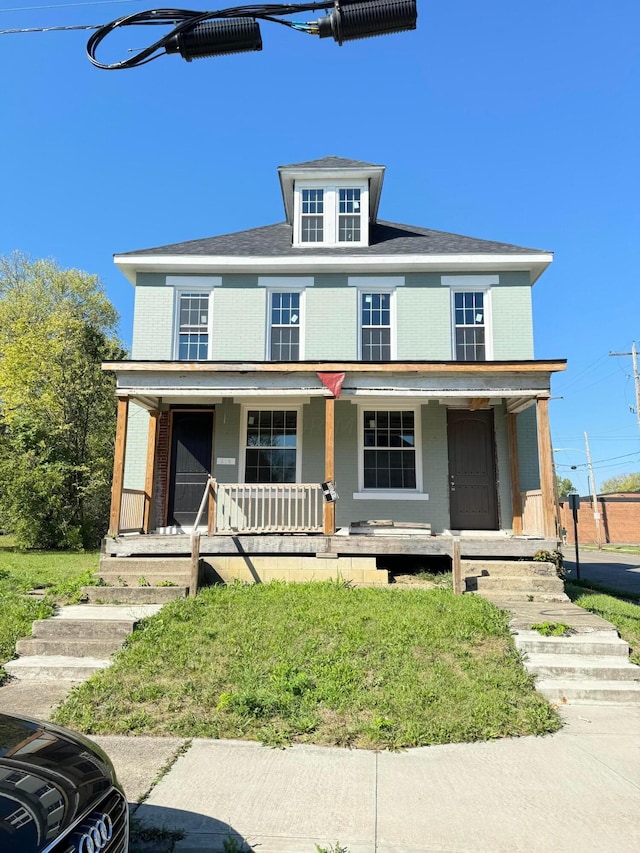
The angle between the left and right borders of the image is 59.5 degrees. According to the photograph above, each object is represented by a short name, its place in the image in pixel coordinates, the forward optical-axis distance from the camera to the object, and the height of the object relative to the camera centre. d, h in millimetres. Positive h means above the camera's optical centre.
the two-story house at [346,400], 11391 +2451
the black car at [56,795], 2020 -1092
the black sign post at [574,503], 12650 +452
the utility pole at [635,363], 34688 +9918
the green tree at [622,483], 84125 +6486
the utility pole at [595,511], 33244 +719
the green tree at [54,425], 16688 +3166
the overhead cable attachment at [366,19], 3963 +3566
